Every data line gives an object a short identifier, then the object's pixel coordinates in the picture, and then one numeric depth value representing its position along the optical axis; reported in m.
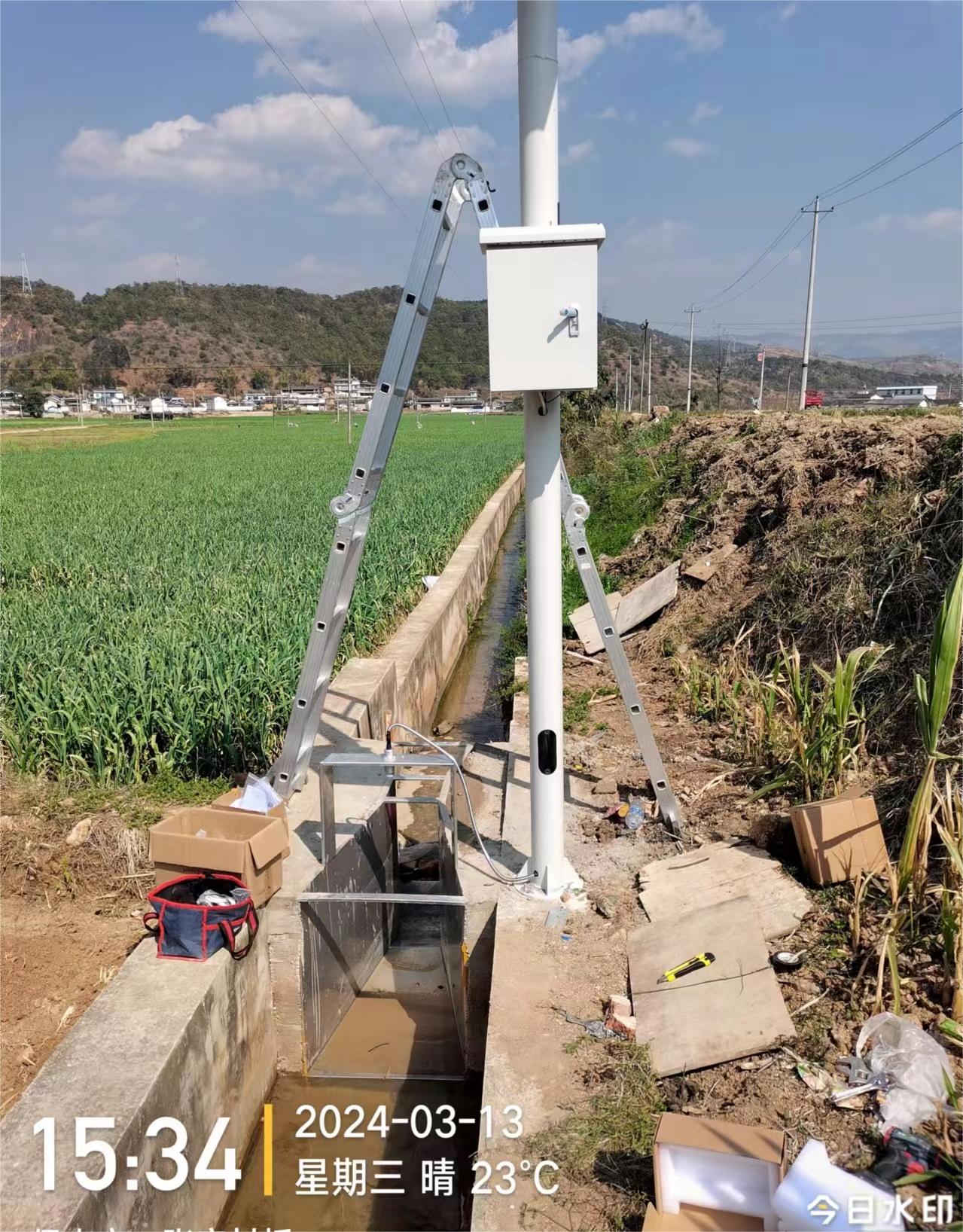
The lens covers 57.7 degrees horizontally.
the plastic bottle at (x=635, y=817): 4.50
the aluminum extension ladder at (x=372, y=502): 3.88
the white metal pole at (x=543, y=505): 3.29
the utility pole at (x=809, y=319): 24.87
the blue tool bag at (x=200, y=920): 3.26
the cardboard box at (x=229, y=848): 3.42
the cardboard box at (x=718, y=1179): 2.33
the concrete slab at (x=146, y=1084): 2.35
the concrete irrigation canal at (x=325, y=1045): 2.68
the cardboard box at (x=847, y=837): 3.57
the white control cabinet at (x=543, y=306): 3.23
